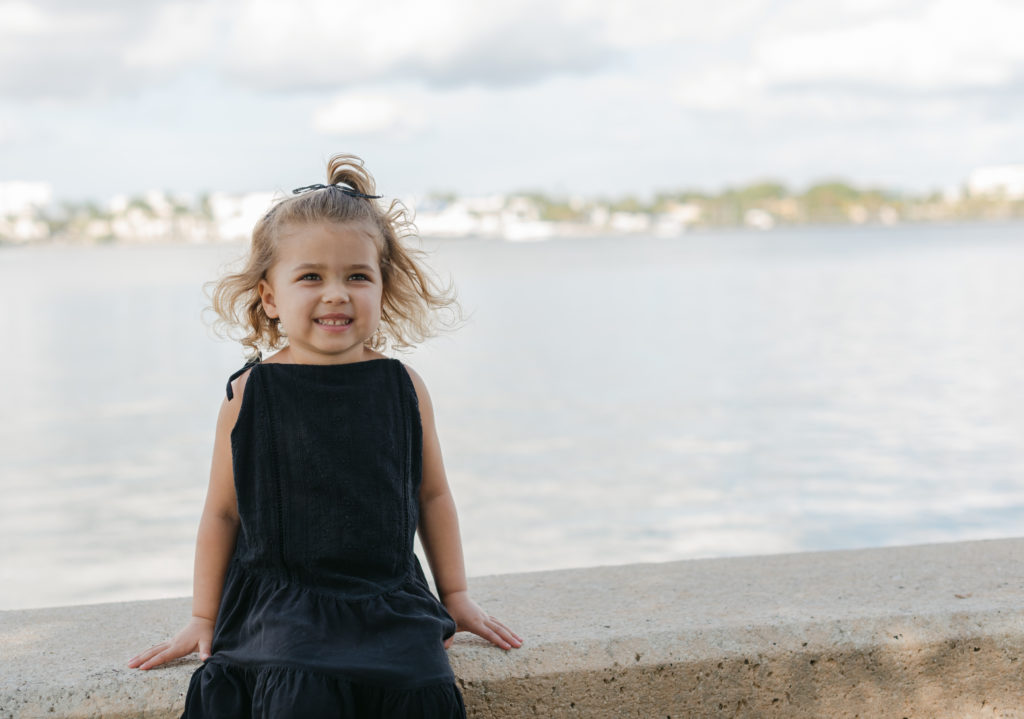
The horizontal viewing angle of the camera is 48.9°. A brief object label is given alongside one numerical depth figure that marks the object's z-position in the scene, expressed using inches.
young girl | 84.6
